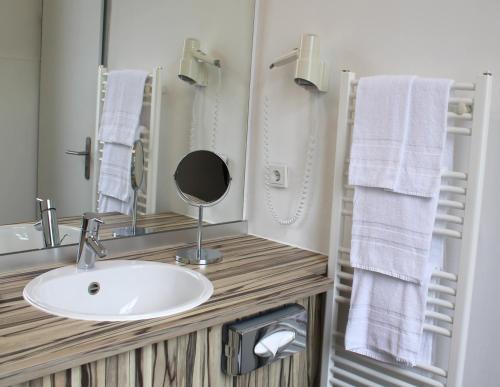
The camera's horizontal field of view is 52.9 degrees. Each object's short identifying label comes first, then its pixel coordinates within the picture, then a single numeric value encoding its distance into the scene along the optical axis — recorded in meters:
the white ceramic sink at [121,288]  1.36
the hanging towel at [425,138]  1.41
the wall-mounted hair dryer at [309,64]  1.71
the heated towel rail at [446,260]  1.39
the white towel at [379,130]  1.48
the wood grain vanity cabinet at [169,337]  1.04
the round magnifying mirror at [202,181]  1.75
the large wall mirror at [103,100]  1.47
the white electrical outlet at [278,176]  1.94
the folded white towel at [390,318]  1.47
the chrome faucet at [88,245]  1.46
